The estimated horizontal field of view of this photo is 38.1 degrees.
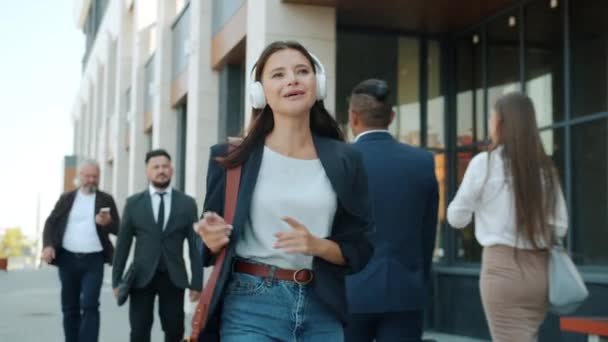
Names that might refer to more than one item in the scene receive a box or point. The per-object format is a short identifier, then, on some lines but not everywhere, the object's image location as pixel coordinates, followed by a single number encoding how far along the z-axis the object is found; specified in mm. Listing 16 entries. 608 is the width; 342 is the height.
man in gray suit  7762
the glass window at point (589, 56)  9875
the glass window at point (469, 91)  12484
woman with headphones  3041
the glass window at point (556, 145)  10500
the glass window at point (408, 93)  13016
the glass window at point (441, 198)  12875
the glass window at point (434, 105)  13016
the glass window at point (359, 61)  12734
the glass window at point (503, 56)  11648
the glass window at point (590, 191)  9727
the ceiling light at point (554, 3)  10680
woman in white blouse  4312
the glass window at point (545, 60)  10633
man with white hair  8773
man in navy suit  4461
